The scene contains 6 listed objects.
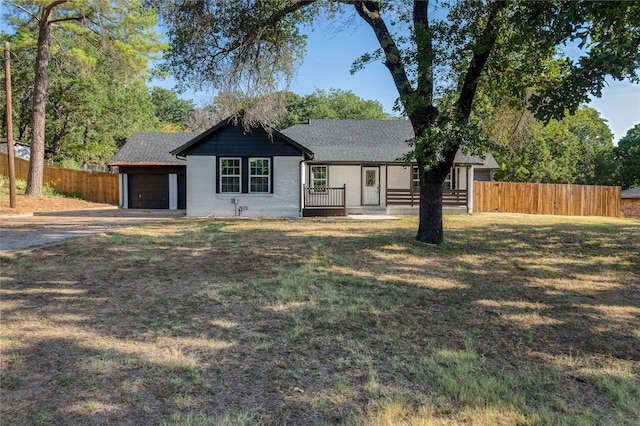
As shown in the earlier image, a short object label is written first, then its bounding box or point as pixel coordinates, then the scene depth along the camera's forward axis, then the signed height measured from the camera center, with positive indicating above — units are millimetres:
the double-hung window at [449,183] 21922 +602
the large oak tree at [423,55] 8273 +3076
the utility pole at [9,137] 16109 +2245
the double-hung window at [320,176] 21469 +959
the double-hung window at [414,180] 21406 +753
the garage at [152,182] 22391 +703
